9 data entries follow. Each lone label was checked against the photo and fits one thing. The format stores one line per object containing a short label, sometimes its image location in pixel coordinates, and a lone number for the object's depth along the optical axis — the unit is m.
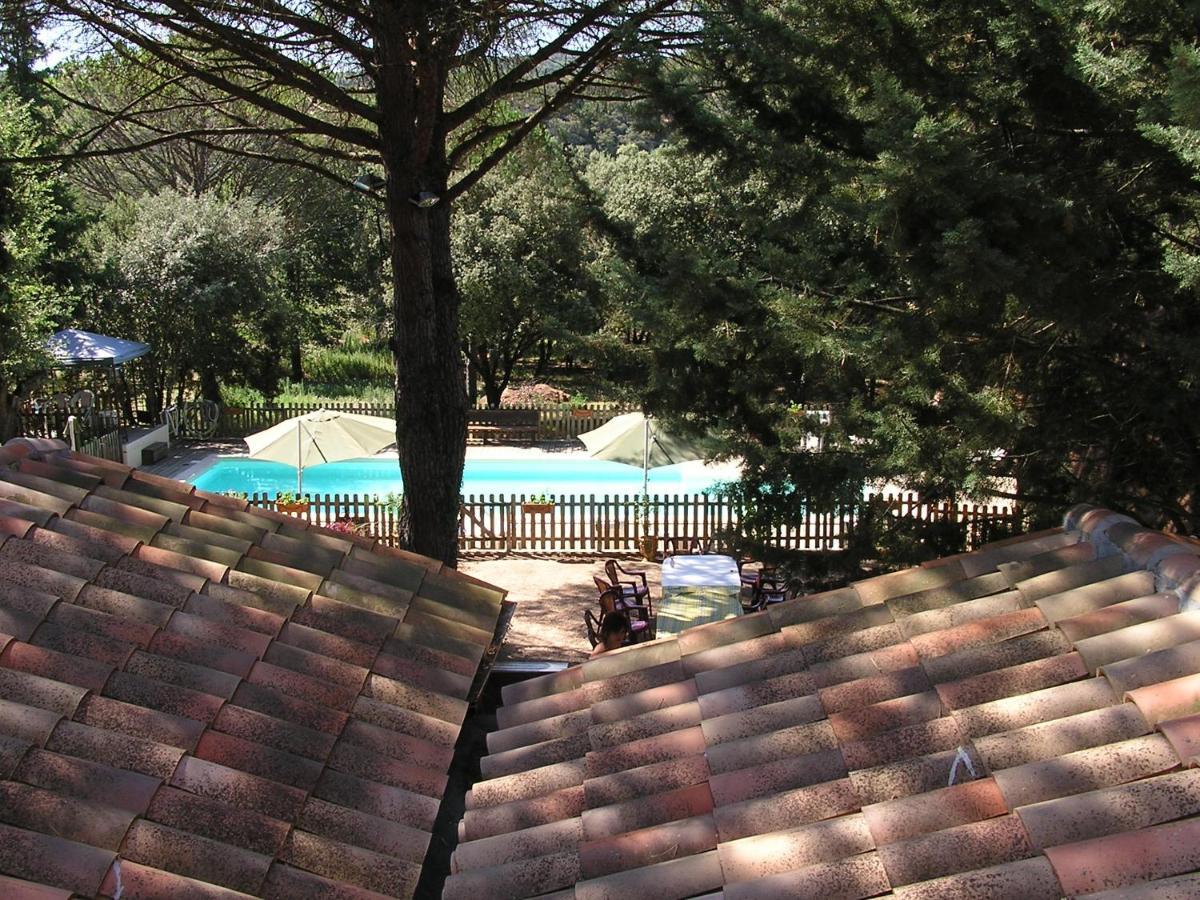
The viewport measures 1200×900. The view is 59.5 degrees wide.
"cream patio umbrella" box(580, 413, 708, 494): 16.50
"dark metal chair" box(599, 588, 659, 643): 11.61
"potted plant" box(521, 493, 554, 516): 16.98
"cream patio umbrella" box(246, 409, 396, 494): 17.12
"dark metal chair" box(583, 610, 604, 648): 11.72
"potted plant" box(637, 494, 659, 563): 16.72
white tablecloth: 11.61
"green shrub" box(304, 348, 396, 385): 37.91
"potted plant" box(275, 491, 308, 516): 16.53
